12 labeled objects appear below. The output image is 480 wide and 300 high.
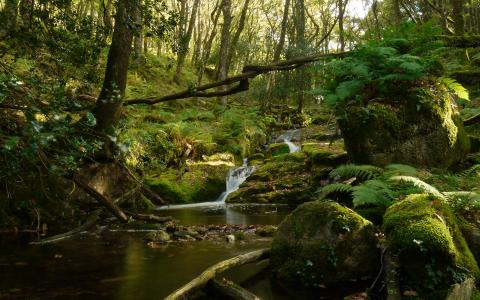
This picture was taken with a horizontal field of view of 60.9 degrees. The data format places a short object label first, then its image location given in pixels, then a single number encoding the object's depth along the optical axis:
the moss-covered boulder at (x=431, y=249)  4.27
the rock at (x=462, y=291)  3.70
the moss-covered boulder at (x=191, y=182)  13.78
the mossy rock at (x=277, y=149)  18.52
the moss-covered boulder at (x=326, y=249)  5.30
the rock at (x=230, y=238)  8.06
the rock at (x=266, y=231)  8.59
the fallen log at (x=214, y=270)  4.44
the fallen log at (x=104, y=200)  6.73
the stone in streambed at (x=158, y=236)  8.10
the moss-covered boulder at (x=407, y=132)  9.38
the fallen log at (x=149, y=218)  7.90
